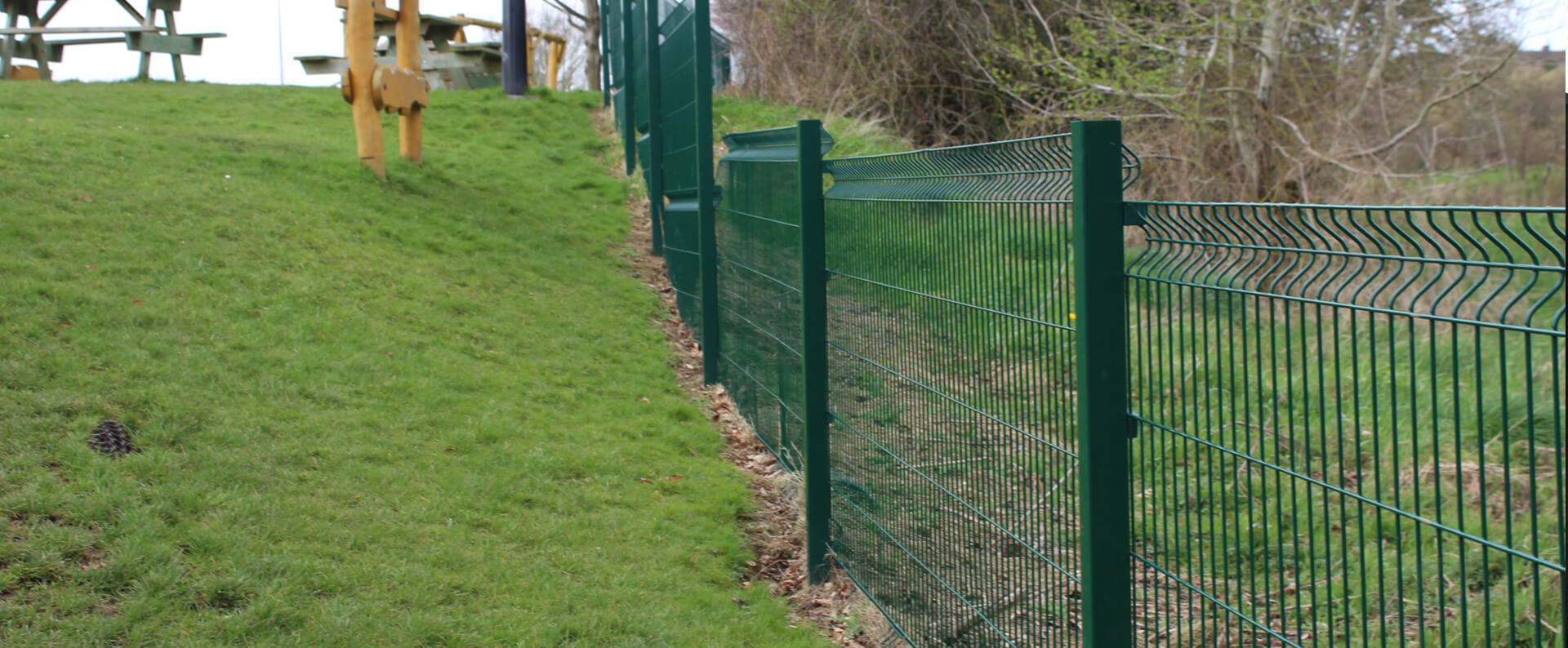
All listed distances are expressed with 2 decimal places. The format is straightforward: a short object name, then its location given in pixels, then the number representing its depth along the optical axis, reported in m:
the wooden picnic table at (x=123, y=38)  13.94
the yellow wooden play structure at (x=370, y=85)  9.35
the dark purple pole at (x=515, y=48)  13.98
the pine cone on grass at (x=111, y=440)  4.14
